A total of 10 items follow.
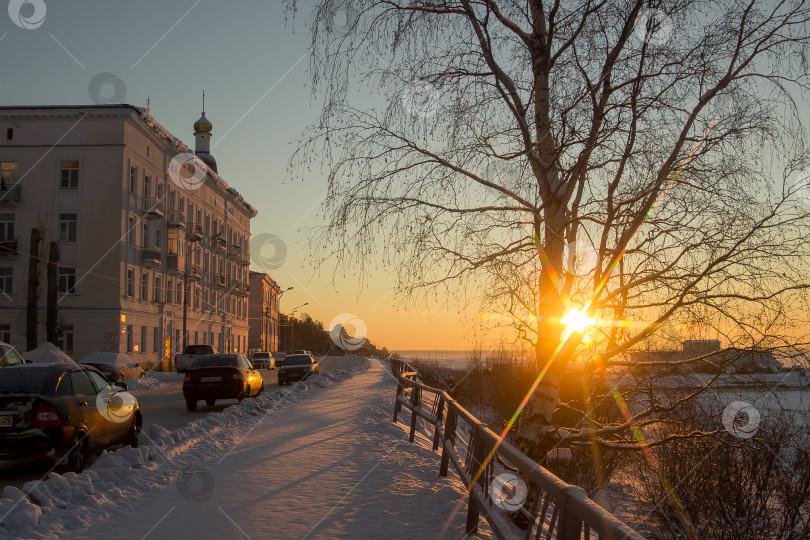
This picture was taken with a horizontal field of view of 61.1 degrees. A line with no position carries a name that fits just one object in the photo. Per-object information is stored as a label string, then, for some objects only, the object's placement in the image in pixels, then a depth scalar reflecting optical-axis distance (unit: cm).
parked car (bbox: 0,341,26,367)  1836
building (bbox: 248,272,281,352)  11431
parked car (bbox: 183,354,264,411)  2080
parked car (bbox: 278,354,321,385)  3828
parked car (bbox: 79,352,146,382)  3162
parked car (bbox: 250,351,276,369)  6641
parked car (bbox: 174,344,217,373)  4528
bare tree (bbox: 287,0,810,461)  696
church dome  7969
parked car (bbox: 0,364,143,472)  920
